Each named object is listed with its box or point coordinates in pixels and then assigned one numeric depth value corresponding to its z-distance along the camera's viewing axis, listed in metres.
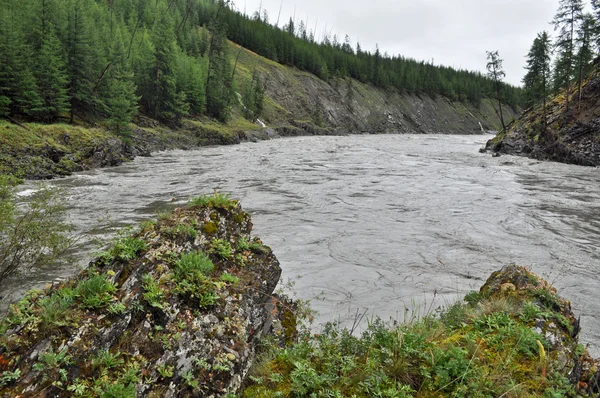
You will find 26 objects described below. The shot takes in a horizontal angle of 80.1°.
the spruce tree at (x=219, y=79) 65.31
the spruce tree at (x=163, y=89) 51.28
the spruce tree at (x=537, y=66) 48.00
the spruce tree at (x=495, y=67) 51.25
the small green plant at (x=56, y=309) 3.92
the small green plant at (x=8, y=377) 3.42
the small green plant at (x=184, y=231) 5.83
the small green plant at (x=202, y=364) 4.21
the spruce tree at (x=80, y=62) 38.25
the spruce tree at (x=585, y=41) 41.69
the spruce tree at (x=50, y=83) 32.94
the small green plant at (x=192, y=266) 5.14
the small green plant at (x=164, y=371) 3.94
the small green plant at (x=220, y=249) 6.10
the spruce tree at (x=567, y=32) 41.44
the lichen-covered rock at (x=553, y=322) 4.18
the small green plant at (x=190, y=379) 3.98
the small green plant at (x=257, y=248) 6.90
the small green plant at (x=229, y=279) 5.57
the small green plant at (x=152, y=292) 4.52
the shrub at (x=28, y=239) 8.24
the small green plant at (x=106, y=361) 3.77
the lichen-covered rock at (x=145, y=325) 3.64
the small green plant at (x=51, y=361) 3.52
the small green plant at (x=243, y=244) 6.66
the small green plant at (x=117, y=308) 4.28
